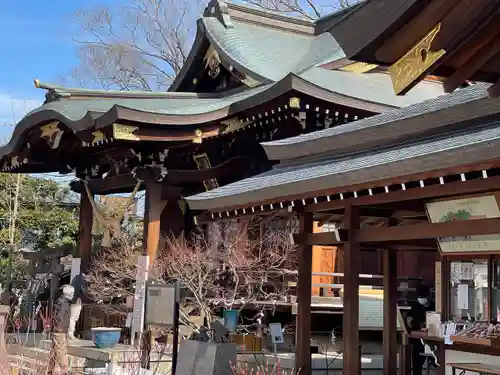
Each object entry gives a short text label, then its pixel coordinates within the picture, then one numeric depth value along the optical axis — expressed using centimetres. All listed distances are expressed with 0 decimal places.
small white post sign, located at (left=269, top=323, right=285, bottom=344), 1056
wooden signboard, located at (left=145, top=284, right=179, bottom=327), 866
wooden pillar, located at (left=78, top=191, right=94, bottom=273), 1566
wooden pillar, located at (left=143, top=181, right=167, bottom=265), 1355
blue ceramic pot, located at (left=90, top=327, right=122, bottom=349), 1137
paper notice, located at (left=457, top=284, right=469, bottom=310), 761
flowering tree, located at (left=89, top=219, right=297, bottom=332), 1196
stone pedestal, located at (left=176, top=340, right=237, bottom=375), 820
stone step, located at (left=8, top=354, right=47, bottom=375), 678
